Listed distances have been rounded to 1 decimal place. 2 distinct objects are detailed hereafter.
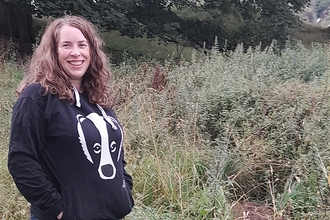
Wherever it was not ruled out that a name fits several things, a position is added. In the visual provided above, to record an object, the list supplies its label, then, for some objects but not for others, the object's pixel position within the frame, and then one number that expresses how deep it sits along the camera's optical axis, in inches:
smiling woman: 83.5
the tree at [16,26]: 546.0
